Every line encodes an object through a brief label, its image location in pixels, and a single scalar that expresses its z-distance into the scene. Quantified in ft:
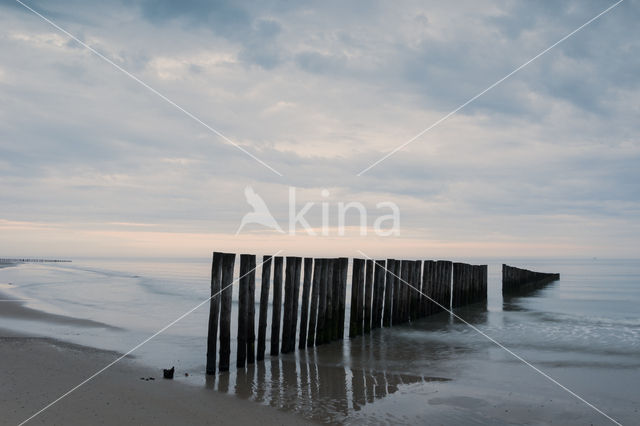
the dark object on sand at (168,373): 23.68
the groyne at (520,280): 81.92
